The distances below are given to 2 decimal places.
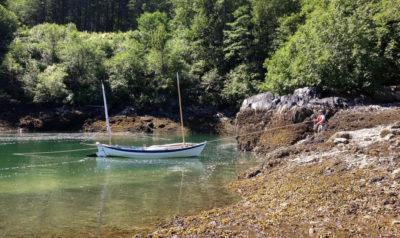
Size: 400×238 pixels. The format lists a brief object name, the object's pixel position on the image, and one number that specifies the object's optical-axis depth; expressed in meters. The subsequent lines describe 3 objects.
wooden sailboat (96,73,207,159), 25.16
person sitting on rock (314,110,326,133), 21.17
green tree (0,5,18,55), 63.09
